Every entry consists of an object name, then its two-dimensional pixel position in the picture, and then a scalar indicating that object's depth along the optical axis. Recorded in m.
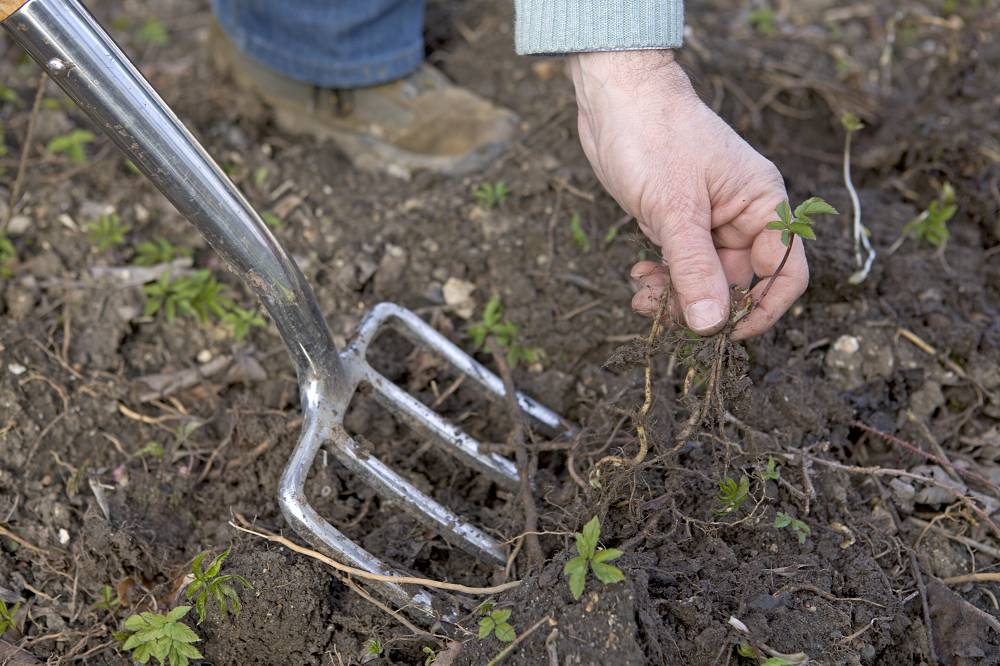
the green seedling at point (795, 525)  0.82
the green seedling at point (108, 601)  0.84
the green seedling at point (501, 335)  0.95
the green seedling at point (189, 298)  0.97
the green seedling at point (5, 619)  0.82
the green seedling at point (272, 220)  1.03
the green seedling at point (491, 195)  1.02
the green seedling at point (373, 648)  0.80
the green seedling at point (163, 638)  0.79
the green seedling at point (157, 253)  1.00
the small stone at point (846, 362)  0.93
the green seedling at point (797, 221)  0.76
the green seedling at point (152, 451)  0.91
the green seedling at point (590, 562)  0.74
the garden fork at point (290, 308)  0.74
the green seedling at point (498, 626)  0.76
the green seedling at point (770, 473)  0.81
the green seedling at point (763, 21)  1.24
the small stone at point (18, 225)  1.01
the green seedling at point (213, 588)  0.79
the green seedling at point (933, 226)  0.99
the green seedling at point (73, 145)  1.05
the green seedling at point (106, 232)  1.00
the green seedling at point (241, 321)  0.96
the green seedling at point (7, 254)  0.98
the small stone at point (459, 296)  0.99
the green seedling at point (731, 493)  0.79
